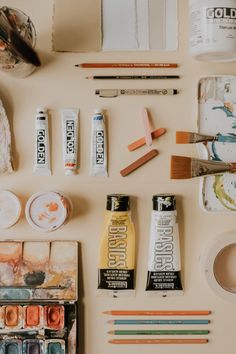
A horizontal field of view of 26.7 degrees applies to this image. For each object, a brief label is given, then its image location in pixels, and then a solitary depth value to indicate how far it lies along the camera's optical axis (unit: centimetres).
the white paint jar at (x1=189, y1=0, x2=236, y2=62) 85
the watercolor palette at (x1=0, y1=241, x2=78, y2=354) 93
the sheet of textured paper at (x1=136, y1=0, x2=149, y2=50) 94
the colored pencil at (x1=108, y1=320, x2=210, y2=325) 95
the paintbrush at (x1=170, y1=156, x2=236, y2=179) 91
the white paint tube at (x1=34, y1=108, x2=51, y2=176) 94
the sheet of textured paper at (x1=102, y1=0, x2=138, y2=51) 94
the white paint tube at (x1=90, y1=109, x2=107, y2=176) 94
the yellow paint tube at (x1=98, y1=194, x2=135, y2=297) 93
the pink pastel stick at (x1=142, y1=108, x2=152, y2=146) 94
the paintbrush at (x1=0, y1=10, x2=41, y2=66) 81
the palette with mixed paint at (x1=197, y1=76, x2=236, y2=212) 94
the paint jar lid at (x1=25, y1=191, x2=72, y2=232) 90
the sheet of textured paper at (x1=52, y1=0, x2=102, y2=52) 94
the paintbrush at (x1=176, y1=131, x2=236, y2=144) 93
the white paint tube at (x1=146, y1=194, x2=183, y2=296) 92
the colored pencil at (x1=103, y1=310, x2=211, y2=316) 95
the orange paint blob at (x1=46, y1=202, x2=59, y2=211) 90
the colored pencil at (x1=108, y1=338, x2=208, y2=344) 95
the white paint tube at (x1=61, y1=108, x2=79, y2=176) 94
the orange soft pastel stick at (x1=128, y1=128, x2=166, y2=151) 94
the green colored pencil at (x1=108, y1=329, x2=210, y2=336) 95
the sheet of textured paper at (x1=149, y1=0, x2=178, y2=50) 94
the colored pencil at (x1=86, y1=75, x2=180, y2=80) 94
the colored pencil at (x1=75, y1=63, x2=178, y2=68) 94
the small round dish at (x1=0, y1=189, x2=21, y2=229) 92
